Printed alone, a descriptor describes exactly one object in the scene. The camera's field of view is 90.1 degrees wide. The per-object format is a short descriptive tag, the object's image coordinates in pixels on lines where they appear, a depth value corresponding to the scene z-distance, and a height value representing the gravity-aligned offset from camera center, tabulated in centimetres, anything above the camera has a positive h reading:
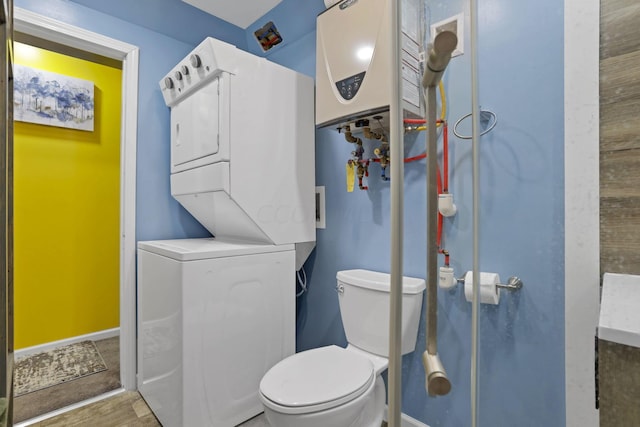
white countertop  59 -21
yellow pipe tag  178 +21
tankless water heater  137 +70
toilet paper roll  116 -27
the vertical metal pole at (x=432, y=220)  64 -1
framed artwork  241 +91
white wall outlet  204 +3
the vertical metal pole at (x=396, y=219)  54 -1
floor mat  204 -108
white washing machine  146 -57
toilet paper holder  120 -26
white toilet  112 -65
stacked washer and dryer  150 -18
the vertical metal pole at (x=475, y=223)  88 -2
